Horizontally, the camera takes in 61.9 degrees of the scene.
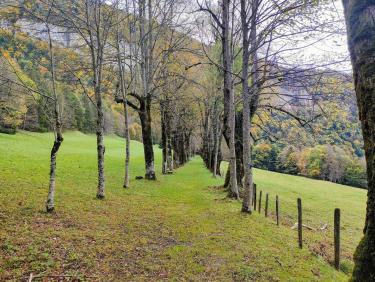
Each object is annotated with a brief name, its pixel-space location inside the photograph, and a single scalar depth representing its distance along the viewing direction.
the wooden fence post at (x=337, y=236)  7.51
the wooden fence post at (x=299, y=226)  8.24
